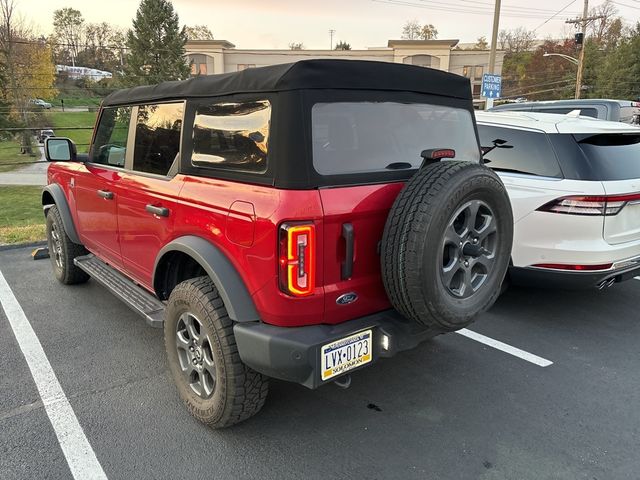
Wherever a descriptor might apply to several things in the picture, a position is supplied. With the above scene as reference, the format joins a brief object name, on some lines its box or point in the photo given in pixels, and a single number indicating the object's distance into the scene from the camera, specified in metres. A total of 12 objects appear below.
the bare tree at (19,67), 22.83
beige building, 63.91
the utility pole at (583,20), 35.62
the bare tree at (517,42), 76.62
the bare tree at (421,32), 88.56
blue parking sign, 15.05
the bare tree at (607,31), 60.94
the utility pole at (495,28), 16.25
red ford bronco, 2.22
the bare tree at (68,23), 85.12
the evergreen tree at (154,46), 39.34
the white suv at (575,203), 3.82
